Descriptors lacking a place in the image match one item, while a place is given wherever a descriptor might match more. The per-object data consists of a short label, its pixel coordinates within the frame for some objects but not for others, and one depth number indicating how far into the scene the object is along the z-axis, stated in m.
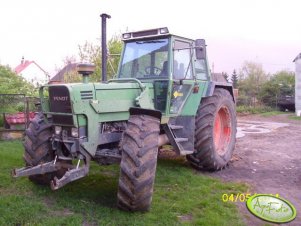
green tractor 3.33
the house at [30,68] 35.21
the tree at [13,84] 9.53
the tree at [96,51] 11.01
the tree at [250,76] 24.47
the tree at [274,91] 20.32
